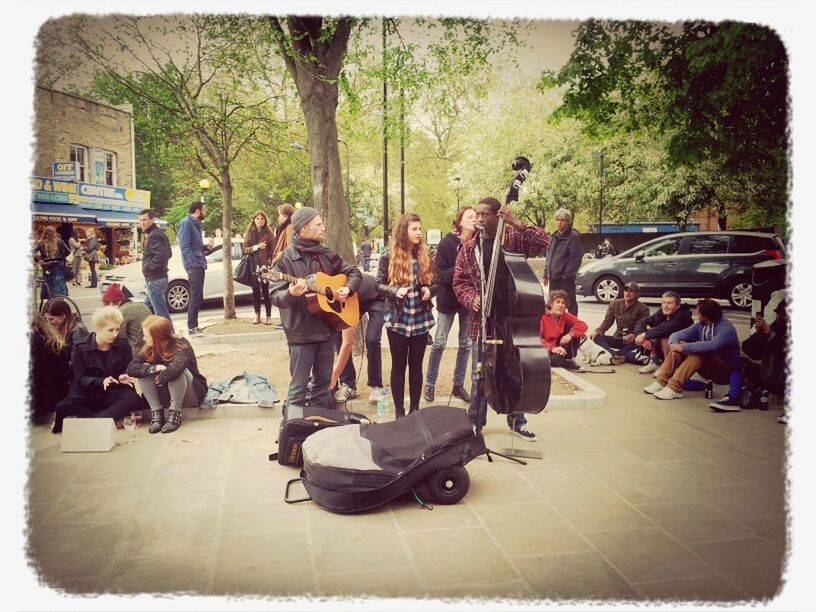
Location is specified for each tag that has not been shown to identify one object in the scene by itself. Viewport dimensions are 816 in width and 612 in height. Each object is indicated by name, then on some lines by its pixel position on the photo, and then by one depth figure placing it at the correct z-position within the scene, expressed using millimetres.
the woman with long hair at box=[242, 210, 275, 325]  9688
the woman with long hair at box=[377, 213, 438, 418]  5629
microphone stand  4656
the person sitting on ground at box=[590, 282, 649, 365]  8703
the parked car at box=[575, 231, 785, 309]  12919
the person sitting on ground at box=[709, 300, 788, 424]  5938
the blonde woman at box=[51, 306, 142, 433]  5504
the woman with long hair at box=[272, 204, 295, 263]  8750
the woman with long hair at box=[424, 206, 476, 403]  6055
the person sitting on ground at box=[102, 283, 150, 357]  6082
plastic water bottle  6019
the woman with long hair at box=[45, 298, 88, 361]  5691
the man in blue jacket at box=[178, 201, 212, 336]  9590
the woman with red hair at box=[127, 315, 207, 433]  5566
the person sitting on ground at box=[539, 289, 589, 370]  8164
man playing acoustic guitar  5051
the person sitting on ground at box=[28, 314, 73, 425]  5574
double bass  4520
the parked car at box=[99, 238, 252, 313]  12758
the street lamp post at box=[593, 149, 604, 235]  16747
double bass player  4727
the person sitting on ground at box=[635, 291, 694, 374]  7797
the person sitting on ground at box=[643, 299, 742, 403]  6414
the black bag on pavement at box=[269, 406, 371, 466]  4715
